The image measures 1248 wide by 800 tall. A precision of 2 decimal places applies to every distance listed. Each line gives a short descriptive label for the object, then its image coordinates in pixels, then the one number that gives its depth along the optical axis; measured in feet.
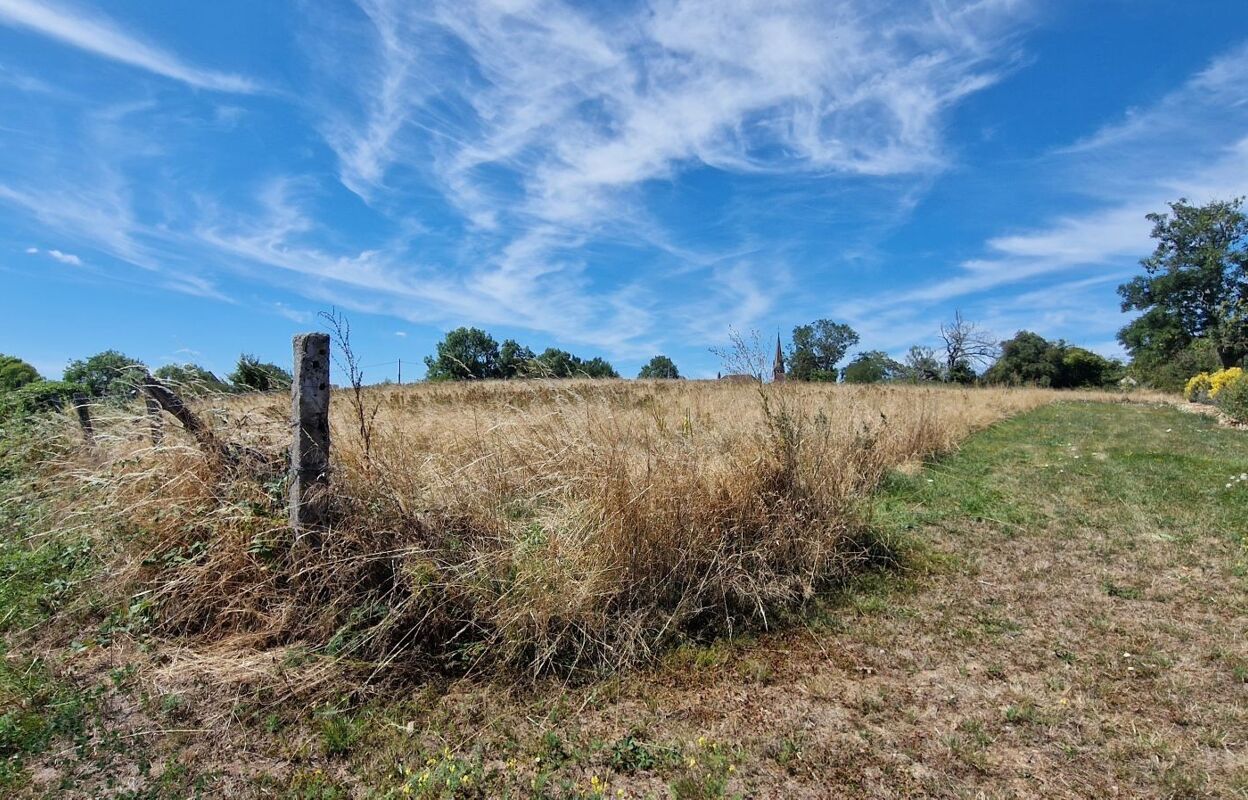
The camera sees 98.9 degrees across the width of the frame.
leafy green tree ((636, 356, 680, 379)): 89.84
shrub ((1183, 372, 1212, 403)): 69.12
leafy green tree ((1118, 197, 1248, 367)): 120.98
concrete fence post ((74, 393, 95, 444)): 15.15
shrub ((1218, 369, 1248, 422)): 43.04
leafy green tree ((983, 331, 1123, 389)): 151.43
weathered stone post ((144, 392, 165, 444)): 12.54
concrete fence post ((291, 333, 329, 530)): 10.19
